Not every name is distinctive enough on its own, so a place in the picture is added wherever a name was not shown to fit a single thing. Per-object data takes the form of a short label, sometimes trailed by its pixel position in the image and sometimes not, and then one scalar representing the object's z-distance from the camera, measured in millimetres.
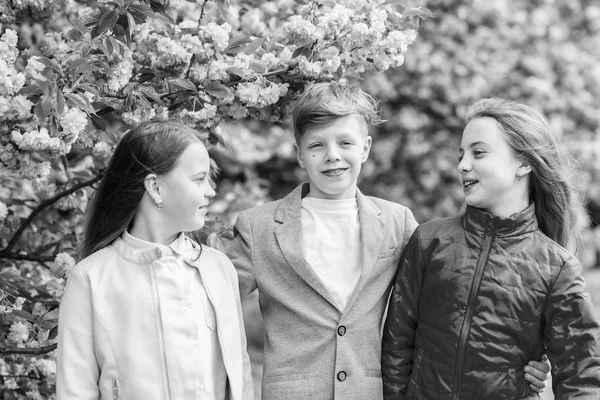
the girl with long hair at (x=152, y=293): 2303
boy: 2676
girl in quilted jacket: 2553
